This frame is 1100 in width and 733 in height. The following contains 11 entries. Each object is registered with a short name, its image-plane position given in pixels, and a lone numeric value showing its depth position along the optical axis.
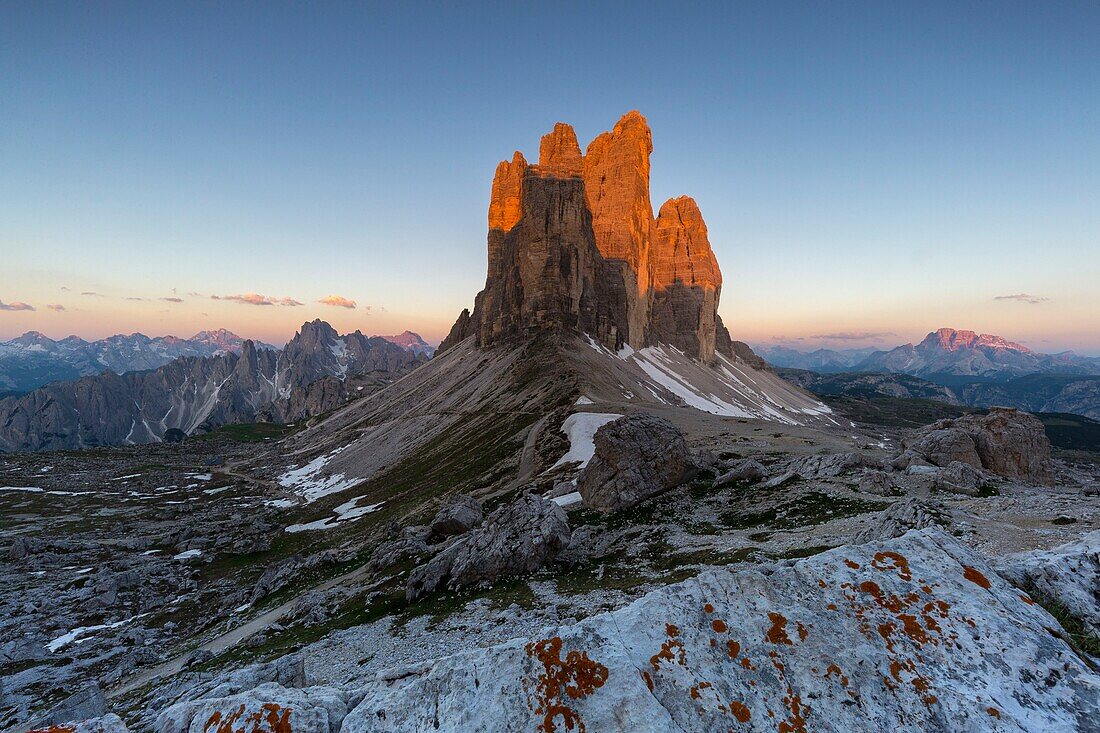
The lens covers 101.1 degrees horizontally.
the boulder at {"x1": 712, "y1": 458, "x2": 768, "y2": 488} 33.97
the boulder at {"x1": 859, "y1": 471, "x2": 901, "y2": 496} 26.44
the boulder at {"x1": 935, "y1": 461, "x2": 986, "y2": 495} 25.17
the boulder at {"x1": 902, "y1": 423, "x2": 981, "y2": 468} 34.44
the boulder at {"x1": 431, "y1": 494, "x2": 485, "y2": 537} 38.72
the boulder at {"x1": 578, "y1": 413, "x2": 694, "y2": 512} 35.53
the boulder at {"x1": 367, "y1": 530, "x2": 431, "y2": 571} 35.69
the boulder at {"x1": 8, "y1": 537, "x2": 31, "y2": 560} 60.41
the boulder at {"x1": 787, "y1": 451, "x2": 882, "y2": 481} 30.97
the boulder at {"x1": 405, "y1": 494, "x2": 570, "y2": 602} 25.17
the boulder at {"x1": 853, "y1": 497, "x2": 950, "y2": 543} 17.22
